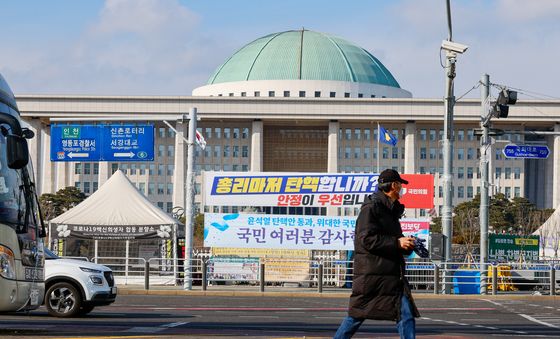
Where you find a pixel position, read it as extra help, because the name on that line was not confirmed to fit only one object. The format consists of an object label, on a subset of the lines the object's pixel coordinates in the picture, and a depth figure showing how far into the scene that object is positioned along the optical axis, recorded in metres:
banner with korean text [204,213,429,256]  38.84
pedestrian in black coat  10.52
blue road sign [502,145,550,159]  41.06
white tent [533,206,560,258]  58.78
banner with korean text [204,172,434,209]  39.56
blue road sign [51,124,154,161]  39.88
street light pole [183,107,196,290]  37.31
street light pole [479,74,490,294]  37.22
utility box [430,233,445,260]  34.47
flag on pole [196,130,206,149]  37.29
